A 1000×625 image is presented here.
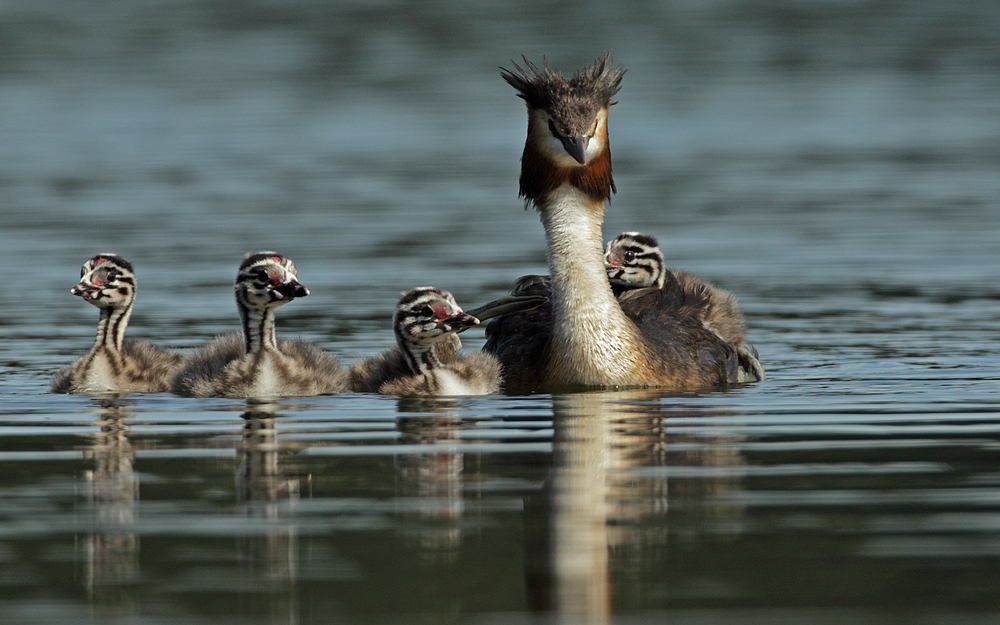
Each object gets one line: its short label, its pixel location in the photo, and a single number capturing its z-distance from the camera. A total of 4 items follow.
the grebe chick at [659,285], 13.88
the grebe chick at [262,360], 12.14
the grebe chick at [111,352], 12.76
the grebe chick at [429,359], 11.97
